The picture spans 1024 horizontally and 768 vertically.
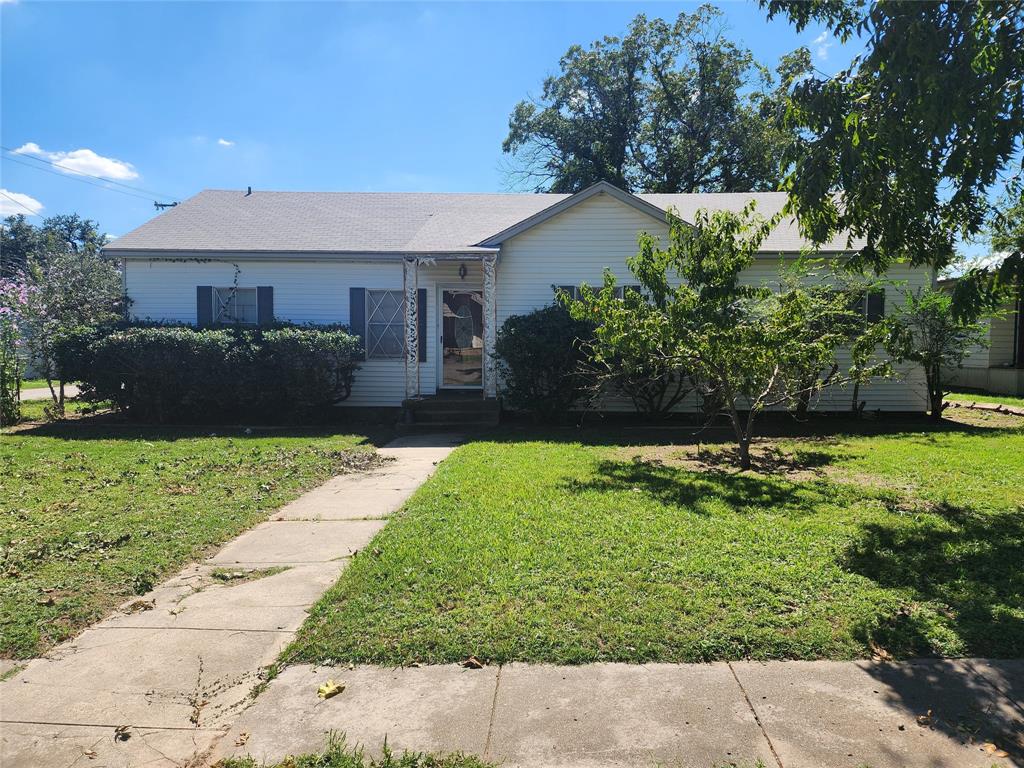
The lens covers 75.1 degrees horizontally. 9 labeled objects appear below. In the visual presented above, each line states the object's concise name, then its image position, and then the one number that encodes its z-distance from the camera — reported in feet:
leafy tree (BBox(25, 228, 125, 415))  44.84
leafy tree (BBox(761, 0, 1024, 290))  15.16
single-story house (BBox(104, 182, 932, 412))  44.62
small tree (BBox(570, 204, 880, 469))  25.91
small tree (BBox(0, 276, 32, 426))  41.78
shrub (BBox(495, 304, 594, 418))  39.83
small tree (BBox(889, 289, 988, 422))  40.42
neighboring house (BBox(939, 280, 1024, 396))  60.13
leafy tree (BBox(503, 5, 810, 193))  94.84
